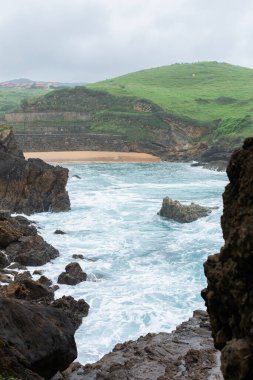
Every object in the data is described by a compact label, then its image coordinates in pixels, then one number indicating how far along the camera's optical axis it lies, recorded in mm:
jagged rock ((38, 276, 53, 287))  19734
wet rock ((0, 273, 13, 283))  19127
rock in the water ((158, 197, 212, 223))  33750
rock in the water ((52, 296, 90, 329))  16375
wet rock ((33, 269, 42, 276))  21281
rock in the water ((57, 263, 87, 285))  20656
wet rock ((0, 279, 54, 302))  15676
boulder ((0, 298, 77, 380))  9867
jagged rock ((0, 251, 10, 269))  21716
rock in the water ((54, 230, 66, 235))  30064
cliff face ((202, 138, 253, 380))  6535
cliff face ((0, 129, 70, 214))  36172
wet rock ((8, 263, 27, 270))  21616
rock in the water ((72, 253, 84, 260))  24662
